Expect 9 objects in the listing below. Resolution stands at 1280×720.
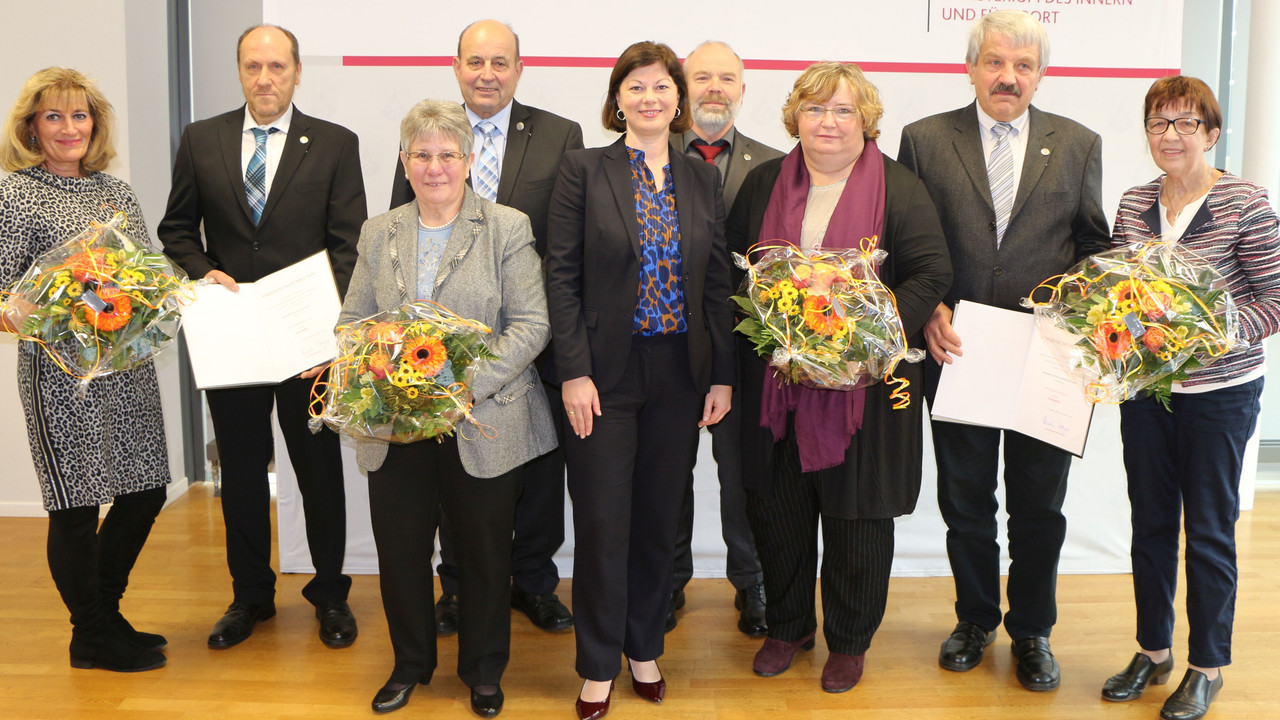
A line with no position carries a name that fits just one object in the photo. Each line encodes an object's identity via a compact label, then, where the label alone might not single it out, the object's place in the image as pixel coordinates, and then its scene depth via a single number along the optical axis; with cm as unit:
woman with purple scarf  291
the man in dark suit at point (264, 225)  340
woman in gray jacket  280
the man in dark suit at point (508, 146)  338
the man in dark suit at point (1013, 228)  309
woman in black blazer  281
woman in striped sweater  281
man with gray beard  360
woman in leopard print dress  308
